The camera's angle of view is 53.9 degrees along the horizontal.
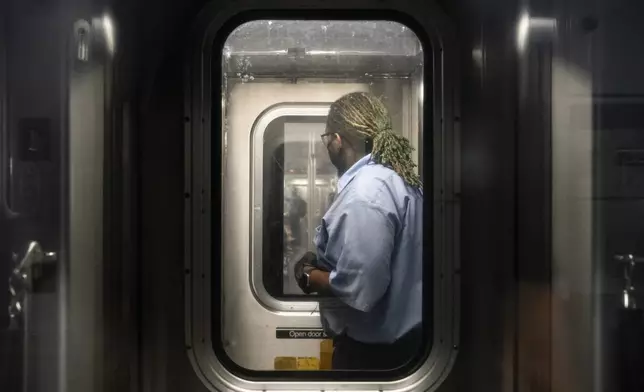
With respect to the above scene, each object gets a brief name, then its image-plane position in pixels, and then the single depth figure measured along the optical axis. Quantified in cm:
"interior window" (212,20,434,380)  202
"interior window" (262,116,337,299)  210
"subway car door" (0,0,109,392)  156
